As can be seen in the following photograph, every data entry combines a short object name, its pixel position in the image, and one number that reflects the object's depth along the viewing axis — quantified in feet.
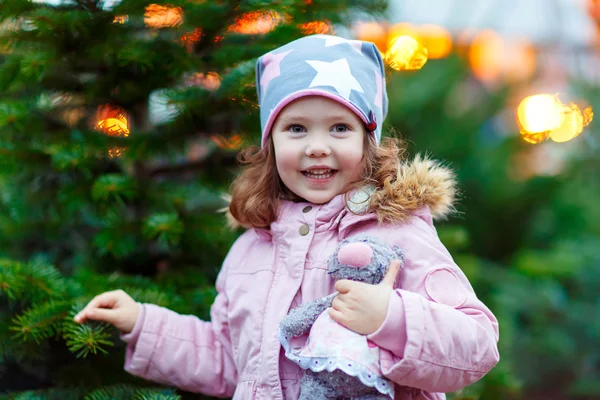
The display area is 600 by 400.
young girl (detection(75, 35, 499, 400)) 4.59
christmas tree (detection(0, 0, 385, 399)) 5.94
